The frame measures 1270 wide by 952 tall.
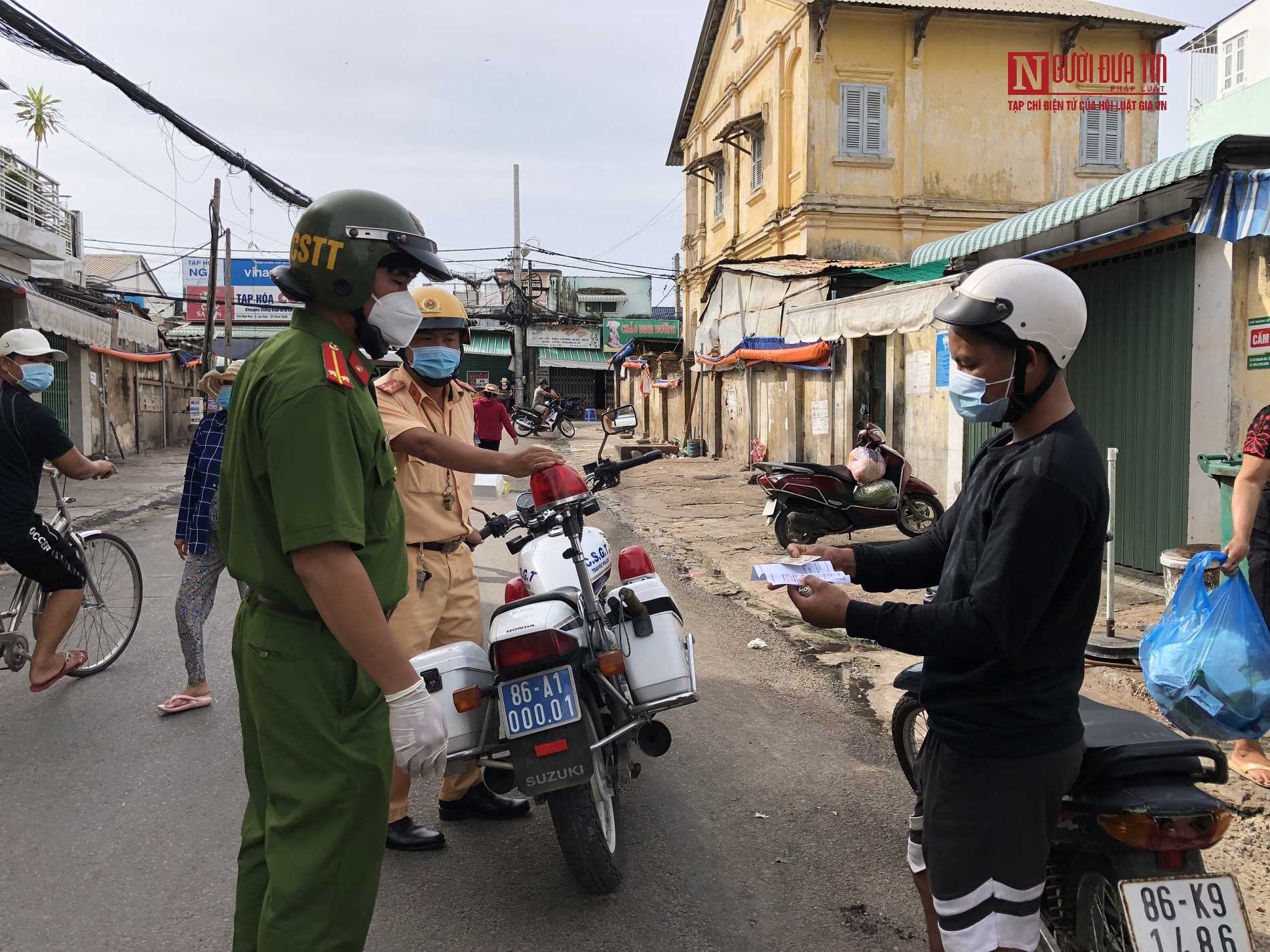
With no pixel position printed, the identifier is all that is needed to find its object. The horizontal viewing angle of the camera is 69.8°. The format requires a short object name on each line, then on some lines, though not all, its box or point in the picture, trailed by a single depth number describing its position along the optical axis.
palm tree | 15.46
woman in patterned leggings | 4.76
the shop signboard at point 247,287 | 47.16
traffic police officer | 3.27
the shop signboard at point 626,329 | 43.41
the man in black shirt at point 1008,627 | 1.74
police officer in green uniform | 1.78
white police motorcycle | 2.81
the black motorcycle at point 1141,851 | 1.86
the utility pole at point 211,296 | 22.81
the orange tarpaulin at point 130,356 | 20.33
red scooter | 9.23
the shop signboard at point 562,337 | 43.03
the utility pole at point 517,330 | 37.56
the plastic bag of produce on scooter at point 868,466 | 9.38
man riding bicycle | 4.52
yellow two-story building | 18.08
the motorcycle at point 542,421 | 27.83
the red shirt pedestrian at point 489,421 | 12.84
